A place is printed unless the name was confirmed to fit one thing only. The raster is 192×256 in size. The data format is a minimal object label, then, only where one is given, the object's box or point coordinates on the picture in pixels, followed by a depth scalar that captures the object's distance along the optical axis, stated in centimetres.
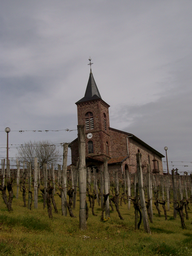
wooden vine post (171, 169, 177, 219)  1733
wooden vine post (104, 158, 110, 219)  1427
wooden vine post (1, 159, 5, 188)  2068
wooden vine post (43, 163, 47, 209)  1560
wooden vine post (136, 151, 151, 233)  1166
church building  3681
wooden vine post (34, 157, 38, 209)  1551
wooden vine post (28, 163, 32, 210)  1512
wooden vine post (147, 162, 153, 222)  1498
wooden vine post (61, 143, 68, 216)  1364
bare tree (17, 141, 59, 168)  4085
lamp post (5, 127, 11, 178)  2468
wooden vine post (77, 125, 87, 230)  1079
